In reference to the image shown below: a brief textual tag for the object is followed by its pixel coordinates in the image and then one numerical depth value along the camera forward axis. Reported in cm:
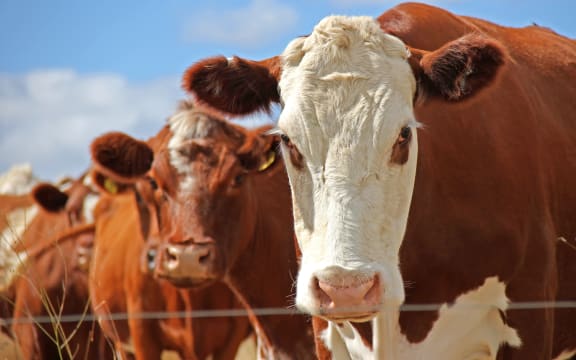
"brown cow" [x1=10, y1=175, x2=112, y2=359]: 941
